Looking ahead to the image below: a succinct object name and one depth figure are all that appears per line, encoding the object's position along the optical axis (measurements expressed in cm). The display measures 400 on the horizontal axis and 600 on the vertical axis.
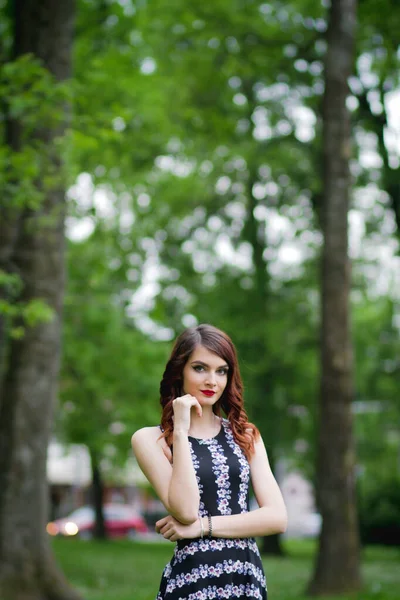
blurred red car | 4876
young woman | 342
